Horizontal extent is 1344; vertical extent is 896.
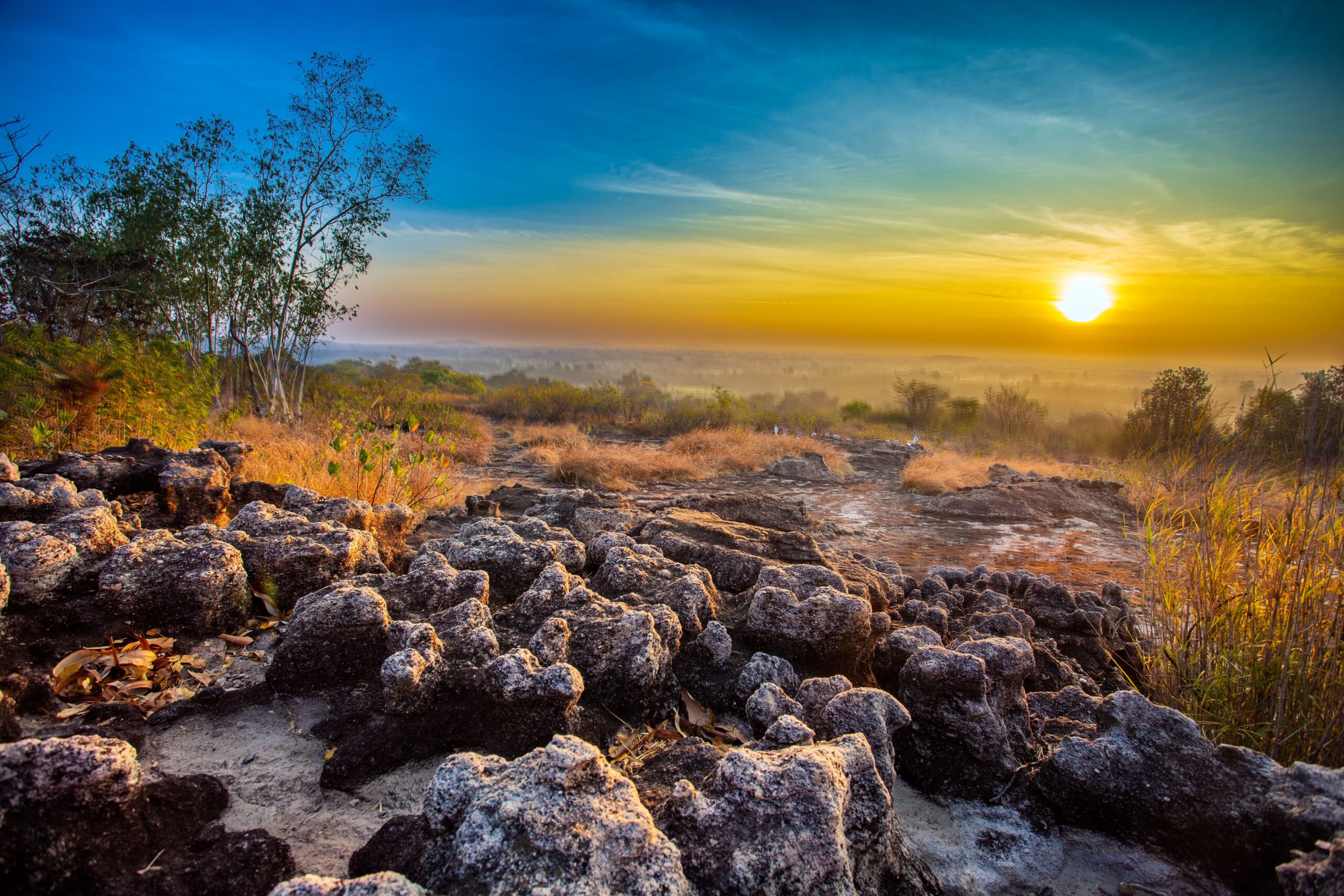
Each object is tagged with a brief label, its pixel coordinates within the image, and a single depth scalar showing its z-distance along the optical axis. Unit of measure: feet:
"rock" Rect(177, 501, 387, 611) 9.75
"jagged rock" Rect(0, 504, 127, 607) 7.90
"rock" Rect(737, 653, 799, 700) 8.48
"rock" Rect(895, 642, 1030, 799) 7.23
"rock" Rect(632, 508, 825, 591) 12.34
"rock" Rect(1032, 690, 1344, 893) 5.40
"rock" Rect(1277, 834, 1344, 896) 4.20
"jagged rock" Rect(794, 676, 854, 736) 7.47
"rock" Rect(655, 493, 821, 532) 16.99
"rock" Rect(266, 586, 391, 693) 7.73
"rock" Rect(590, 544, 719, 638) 9.72
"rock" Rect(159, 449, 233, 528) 12.47
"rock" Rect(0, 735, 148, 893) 4.18
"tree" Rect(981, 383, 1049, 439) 86.22
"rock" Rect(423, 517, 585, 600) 11.01
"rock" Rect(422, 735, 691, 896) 4.27
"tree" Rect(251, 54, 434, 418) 45.27
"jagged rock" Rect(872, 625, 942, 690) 9.12
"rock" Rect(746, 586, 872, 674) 9.14
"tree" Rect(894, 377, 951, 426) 96.58
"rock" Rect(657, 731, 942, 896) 4.74
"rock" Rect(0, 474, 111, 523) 10.03
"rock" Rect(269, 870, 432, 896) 3.87
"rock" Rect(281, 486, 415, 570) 12.76
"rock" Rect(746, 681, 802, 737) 7.38
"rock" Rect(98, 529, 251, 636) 8.38
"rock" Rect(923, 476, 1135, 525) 28.89
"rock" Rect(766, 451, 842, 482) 38.27
